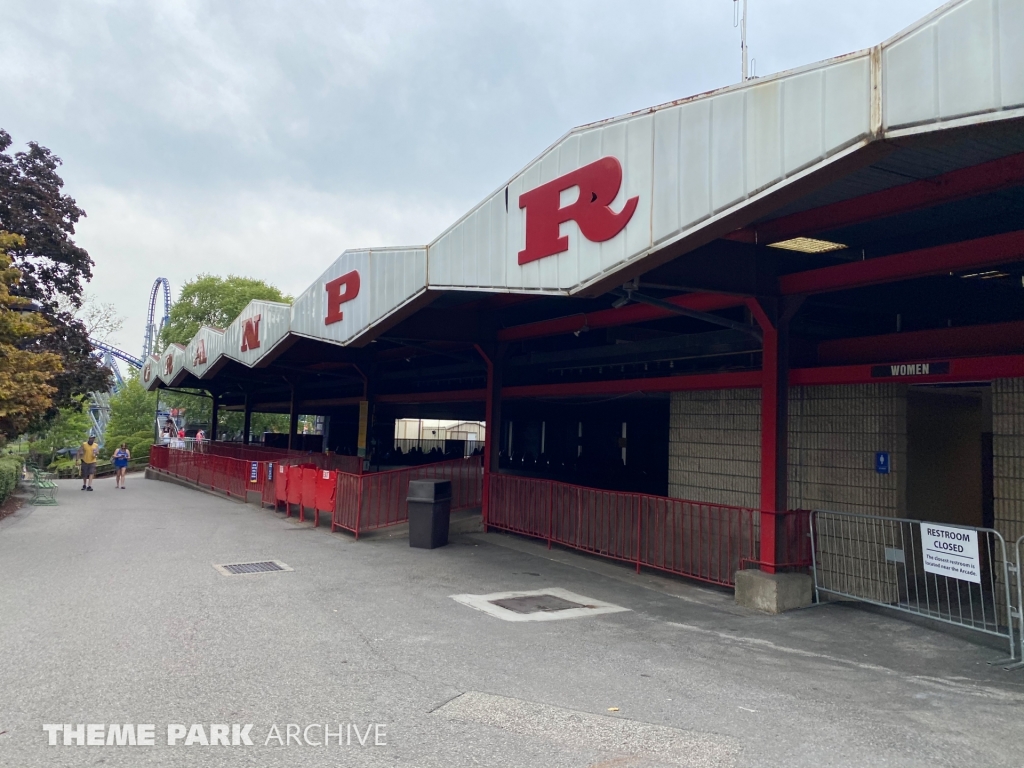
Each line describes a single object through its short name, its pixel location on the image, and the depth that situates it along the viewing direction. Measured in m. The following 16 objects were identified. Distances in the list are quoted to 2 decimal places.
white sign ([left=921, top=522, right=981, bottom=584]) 6.89
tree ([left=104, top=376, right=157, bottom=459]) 53.53
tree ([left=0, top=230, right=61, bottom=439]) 13.93
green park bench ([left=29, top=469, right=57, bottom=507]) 19.39
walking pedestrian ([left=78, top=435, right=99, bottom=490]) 23.77
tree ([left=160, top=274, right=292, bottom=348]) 58.25
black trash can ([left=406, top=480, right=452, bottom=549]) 12.44
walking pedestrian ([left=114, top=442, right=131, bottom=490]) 24.65
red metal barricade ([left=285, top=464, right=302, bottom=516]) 15.86
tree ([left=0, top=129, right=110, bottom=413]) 21.92
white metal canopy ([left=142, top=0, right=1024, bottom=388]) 4.38
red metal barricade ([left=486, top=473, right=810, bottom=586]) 9.50
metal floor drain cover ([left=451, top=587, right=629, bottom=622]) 8.20
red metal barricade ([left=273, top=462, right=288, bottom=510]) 16.77
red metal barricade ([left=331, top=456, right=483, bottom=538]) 13.59
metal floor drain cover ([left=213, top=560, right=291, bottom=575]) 10.35
